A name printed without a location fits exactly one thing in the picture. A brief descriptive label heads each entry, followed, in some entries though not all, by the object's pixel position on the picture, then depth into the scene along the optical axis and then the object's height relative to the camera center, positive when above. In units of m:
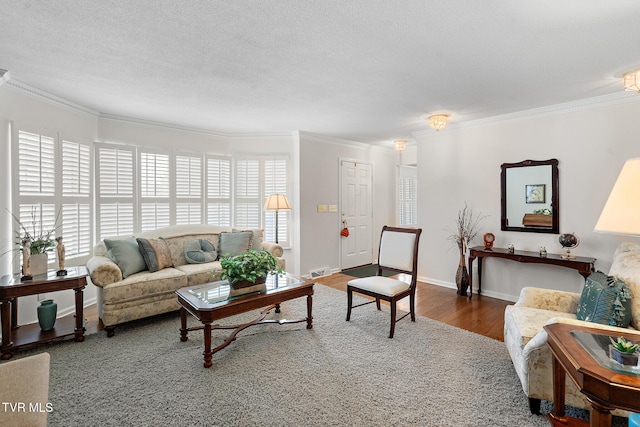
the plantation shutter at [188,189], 4.69 +0.34
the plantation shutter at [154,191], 4.38 +0.29
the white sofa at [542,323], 1.79 -0.75
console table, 3.26 -0.54
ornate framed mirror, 3.73 +0.19
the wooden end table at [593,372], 1.21 -0.67
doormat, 5.45 -1.11
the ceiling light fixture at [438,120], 3.98 +1.19
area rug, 1.87 -1.23
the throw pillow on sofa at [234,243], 4.25 -0.44
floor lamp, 4.65 +0.13
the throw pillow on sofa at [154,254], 3.56 -0.51
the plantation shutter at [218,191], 4.99 +0.34
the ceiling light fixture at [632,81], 2.69 +1.18
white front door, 5.80 +0.01
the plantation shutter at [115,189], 4.04 +0.29
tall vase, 4.25 -0.91
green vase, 2.85 -0.97
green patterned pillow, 1.89 -0.58
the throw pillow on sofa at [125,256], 3.37 -0.50
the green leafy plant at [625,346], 1.33 -0.59
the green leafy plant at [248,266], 2.75 -0.50
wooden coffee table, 2.44 -0.77
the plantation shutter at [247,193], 5.20 +0.31
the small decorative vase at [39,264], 2.87 -0.50
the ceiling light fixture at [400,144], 5.68 +1.27
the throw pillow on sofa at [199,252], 3.97 -0.54
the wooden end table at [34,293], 2.54 -0.86
